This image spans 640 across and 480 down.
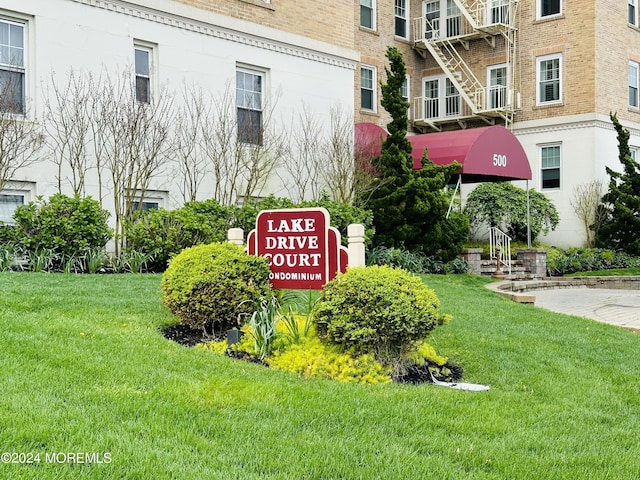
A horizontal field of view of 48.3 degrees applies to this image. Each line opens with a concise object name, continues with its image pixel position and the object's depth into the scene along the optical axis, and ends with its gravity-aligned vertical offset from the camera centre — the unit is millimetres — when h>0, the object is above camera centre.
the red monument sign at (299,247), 7012 -195
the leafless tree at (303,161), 17531 +1644
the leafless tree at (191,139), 15266 +1912
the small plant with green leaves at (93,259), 12078 -533
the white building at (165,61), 13352 +3656
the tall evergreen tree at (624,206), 23375 +665
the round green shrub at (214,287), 7258 -611
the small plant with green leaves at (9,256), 11023 -444
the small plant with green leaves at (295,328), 6750 -980
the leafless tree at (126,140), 13859 +1722
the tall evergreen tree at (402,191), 17062 +878
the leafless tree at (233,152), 15695 +1705
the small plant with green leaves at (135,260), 12516 -565
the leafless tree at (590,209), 25016 +620
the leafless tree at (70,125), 13484 +1965
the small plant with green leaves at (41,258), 11469 -492
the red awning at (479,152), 19328 +2105
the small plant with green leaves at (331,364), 6027 -1185
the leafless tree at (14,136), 12375 +1644
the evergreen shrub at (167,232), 12781 -89
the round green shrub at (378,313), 6188 -758
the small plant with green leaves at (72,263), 11742 -586
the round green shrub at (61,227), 11805 +18
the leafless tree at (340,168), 17547 +1475
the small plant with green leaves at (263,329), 6559 -947
